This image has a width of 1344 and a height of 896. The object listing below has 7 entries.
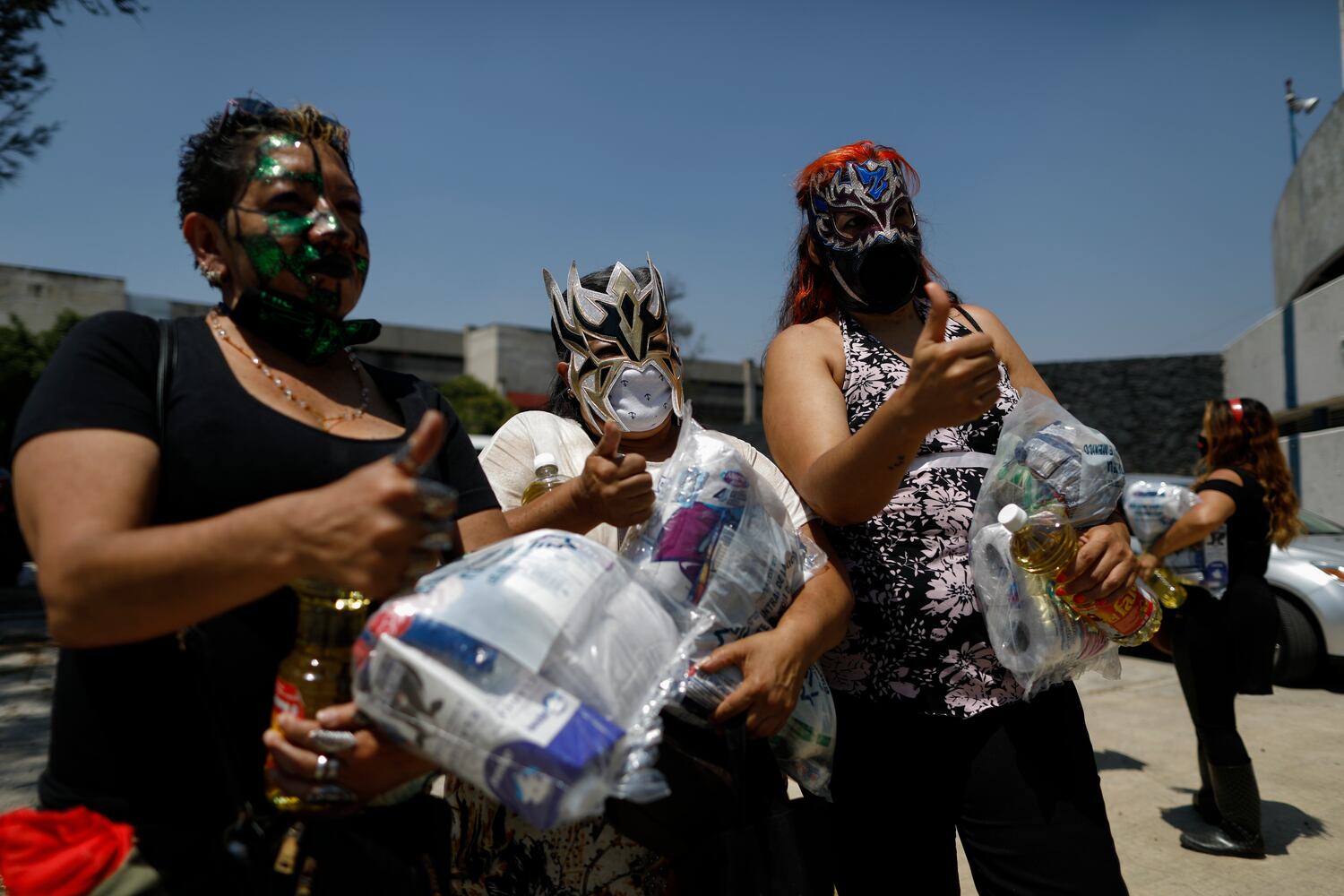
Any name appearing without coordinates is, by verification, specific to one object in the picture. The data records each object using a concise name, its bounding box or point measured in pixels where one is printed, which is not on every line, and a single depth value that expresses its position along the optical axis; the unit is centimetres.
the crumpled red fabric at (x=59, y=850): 129
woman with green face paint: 122
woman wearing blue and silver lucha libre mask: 201
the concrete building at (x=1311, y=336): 1291
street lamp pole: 1916
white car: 709
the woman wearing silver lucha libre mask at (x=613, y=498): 183
